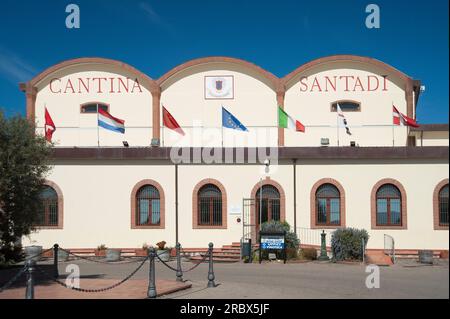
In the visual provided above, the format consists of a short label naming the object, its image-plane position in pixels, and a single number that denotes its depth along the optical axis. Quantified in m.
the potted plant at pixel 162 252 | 20.31
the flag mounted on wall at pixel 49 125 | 24.95
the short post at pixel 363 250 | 18.70
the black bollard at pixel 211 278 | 13.16
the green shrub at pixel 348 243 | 19.00
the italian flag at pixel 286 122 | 23.55
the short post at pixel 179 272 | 13.76
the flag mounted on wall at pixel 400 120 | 22.33
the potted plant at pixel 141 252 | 21.62
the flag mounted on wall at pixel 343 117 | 25.11
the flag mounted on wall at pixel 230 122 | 23.72
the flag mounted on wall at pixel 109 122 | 24.39
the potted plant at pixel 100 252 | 21.77
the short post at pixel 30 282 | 8.68
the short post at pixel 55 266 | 15.00
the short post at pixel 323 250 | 19.94
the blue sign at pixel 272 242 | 18.89
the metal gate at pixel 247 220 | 22.02
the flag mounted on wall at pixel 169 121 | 24.58
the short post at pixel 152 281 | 11.30
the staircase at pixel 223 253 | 20.56
